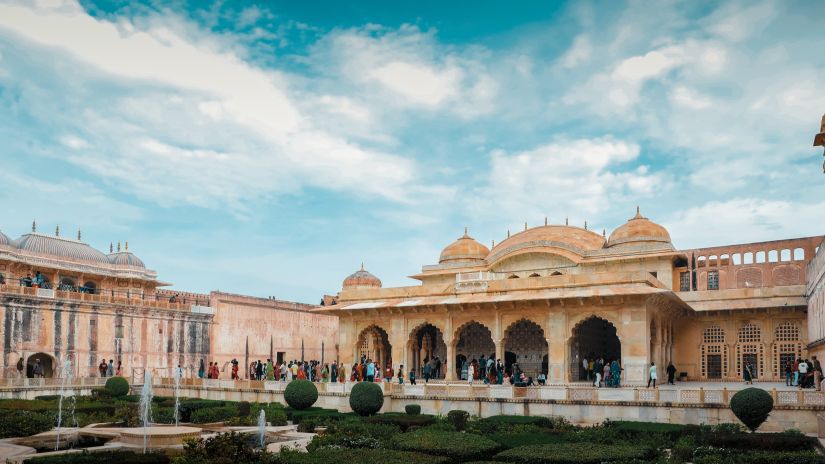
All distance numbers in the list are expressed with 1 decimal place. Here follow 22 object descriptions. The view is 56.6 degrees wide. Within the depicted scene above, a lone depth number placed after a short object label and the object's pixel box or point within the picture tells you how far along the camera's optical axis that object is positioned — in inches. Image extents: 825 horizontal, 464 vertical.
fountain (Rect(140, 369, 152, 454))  803.9
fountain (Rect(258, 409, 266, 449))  655.1
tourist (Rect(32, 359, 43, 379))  1282.0
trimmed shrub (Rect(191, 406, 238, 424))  857.5
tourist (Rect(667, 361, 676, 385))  1138.7
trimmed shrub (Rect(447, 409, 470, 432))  748.0
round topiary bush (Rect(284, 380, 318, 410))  888.3
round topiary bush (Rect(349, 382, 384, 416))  828.6
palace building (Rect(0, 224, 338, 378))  1307.8
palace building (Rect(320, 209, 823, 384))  1064.2
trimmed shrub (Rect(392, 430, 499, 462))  576.7
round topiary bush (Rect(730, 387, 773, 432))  670.5
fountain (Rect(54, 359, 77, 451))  1094.7
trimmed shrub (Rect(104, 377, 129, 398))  1072.8
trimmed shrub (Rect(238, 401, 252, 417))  870.4
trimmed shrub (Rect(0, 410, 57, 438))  681.6
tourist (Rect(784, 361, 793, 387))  1018.7
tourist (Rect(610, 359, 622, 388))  971.9
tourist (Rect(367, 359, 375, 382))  1037.7
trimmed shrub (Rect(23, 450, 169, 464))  494.3
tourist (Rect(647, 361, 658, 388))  941.2
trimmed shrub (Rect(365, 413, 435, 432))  758.8
